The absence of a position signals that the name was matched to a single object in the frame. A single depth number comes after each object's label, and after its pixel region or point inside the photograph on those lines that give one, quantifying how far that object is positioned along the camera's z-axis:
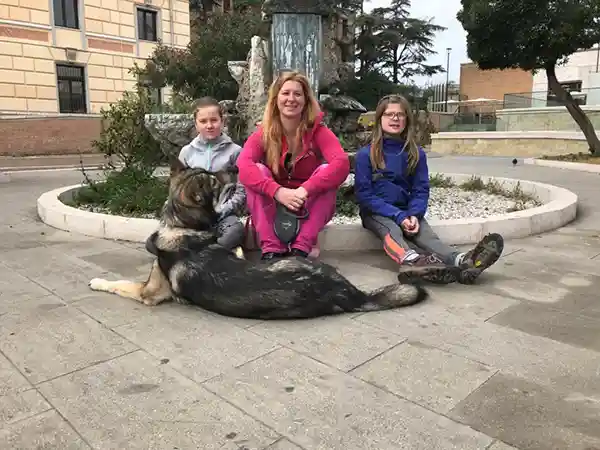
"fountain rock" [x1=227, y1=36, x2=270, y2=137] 7.34
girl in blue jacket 4.18
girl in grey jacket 4.19
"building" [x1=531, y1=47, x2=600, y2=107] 31.64
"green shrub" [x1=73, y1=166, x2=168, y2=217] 6.20
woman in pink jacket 3.87
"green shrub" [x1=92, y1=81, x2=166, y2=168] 7.05
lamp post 44.23
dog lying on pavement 3.14
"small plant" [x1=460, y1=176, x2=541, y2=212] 7.26
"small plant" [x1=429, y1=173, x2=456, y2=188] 8.40
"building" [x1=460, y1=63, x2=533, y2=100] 46.66
